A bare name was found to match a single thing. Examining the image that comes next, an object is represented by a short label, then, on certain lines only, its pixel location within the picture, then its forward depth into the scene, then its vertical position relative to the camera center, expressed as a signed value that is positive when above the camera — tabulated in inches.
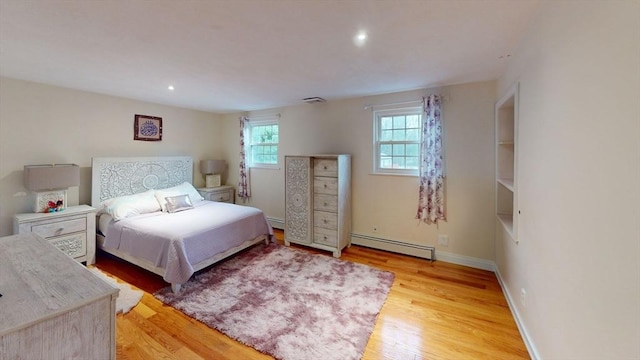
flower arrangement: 122.9 -15.5
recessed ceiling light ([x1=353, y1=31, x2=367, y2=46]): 74.6 +42.4
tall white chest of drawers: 143.6 -13.9
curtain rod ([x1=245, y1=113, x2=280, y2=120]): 184.9 +45.5
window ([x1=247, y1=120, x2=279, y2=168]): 192.1 +26.5
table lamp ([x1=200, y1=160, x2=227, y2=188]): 192.9 +4.5
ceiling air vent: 153.0 +47.9
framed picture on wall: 159.8 +31.0
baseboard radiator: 134.9 -38.1
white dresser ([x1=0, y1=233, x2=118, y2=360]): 29.7 -17.1
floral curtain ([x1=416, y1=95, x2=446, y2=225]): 127.6 +7.6
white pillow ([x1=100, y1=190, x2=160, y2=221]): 128.9 -15.6
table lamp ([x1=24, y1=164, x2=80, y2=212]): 115.1 -3.4
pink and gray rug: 76.3 -47.1
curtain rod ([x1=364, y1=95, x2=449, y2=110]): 128.4 +41.2
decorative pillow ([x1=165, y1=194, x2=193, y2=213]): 143.2 -15.5
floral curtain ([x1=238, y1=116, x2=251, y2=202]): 196.5 +3.9
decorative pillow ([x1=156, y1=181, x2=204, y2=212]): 146.9 -10.3
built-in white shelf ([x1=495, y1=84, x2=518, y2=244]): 106.3 +9.3
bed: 106.5 -22.0
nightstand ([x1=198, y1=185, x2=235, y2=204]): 189.3 -13.0
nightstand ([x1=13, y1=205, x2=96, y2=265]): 112.0 -24.2
